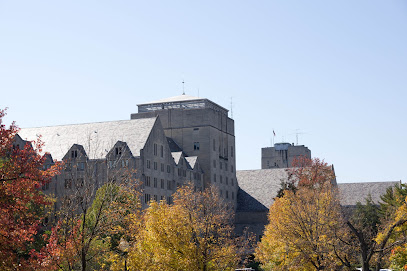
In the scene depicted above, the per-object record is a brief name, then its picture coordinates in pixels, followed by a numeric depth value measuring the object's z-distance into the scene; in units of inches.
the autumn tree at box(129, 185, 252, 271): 1469.0
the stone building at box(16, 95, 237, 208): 3681.1
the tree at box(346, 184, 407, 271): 1252.5
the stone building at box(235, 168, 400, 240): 5004.9
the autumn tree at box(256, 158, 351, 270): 1792.9
